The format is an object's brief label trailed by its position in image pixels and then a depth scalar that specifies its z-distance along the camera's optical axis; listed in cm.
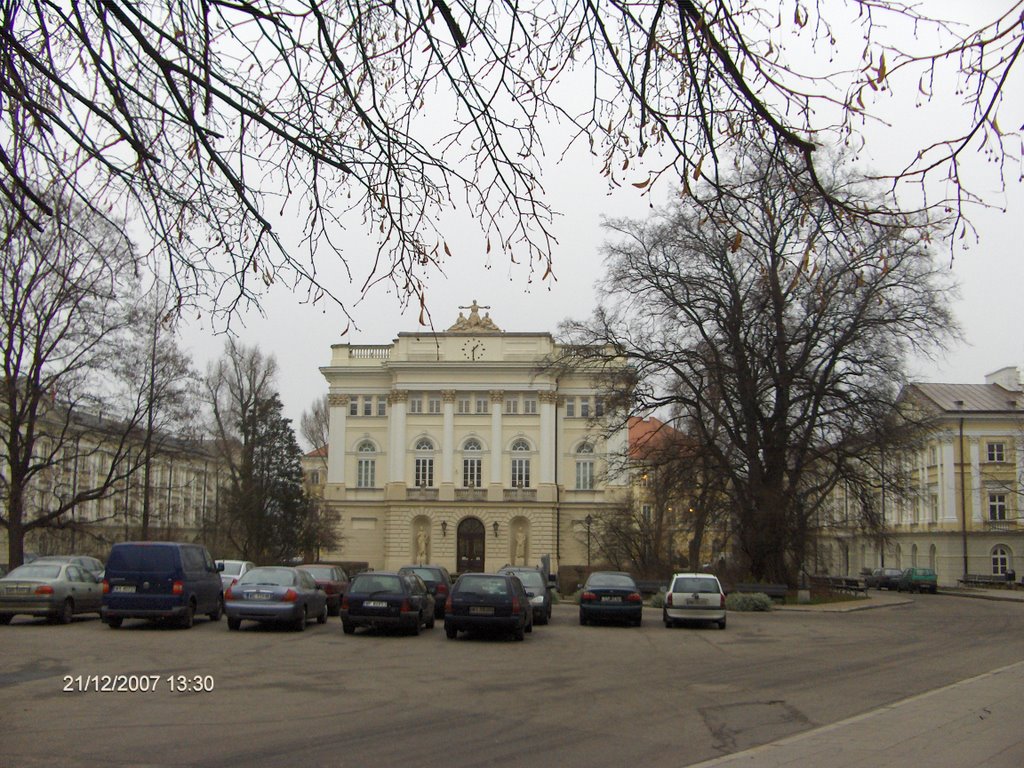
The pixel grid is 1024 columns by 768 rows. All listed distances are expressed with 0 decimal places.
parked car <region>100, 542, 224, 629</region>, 2039
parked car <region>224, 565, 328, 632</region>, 2097
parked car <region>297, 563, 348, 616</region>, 2783
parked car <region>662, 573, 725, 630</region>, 2645
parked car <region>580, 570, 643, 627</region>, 2642
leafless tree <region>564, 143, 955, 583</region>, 3609
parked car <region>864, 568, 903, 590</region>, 6662
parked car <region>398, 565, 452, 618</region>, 2861
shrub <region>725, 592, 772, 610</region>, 3497
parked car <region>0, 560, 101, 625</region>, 2135
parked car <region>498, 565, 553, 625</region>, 2669
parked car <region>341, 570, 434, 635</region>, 2111
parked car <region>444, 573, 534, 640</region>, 2083
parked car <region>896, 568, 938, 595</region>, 6203
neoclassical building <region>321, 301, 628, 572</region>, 7700
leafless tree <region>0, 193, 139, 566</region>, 3334
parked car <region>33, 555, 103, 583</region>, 2456
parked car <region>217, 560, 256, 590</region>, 3154
